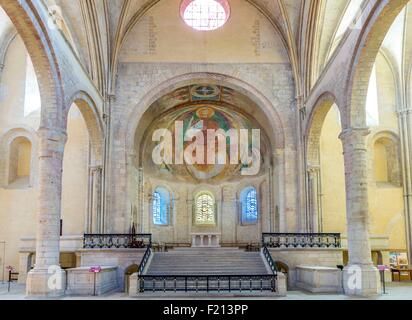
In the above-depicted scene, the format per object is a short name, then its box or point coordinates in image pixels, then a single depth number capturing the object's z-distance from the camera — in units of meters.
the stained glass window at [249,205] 28.15
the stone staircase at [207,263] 16.53
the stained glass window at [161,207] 28.02
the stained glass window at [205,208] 28.94
